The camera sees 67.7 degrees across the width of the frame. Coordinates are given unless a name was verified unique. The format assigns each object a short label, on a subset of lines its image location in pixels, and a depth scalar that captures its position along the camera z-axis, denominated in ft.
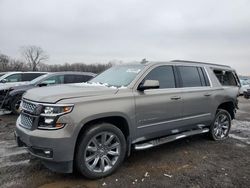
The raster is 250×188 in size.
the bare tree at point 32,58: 213.90
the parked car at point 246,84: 49.13
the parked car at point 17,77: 28.16
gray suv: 8.75
